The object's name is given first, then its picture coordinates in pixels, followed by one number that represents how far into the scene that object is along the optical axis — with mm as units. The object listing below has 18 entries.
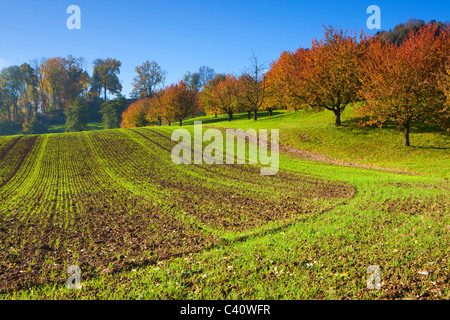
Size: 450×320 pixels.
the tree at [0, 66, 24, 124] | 94312
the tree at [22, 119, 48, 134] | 79938
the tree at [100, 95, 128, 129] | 83375
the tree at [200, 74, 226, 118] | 69688
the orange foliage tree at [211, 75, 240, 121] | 63031
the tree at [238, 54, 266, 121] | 53500
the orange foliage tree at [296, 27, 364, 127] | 32781
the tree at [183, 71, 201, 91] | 136362
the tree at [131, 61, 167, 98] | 99750
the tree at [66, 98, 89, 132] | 77625
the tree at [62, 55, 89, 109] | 103562
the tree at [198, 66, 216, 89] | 144875
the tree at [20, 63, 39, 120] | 97688
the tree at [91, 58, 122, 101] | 112375
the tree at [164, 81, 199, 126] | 63750
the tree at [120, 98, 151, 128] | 78250
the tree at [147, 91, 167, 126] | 65625
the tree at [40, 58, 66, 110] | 101000
